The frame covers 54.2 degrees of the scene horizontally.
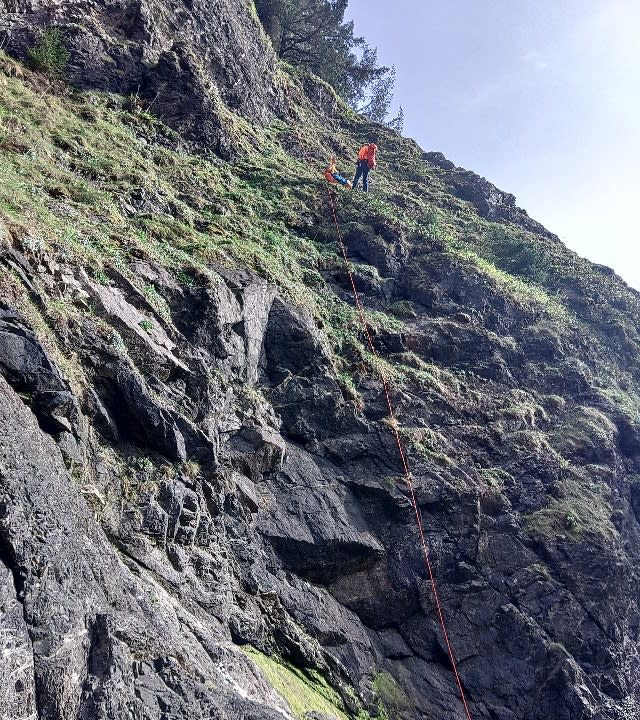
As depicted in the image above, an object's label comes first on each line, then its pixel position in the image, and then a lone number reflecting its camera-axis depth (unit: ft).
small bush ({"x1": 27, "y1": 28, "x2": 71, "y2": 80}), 48.60
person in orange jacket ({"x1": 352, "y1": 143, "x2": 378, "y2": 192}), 68.44
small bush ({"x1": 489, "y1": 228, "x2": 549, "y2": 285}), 72.18
